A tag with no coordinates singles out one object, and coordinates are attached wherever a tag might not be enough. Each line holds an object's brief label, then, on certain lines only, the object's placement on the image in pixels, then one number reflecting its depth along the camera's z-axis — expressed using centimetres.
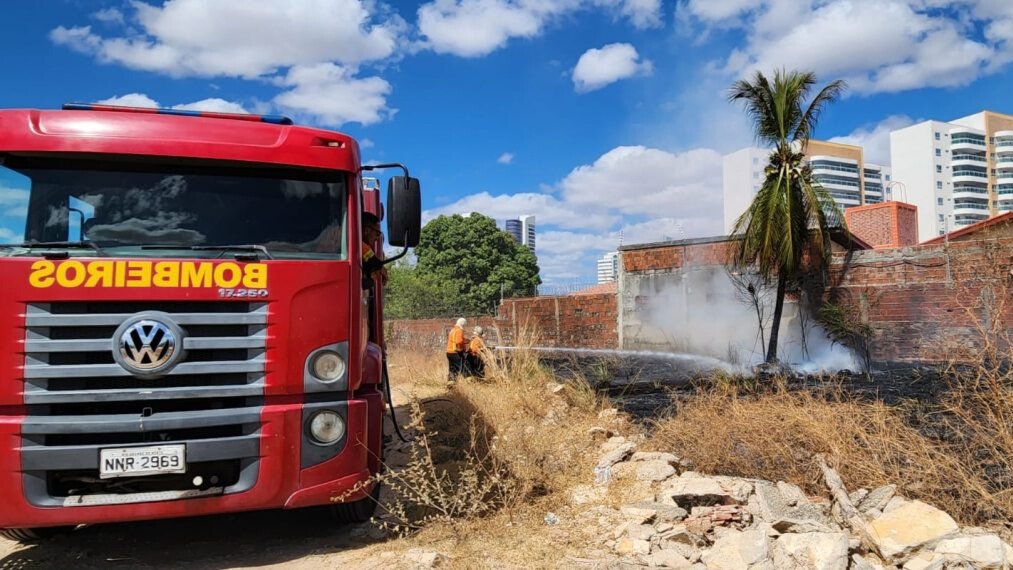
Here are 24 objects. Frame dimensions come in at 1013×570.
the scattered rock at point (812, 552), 315
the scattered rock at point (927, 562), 300
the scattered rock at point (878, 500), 370
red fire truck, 344
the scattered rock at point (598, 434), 614
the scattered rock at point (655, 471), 476
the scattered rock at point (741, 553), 331
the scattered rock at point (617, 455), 522
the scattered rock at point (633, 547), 372
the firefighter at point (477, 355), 1034
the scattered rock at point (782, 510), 370
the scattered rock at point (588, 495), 473
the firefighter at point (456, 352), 1130
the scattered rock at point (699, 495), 410
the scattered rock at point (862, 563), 315
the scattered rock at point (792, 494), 396
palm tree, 1272
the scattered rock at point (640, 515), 405
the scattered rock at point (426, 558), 366
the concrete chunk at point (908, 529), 324
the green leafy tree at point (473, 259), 3759
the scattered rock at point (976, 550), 299
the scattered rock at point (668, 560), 351
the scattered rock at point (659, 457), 498
